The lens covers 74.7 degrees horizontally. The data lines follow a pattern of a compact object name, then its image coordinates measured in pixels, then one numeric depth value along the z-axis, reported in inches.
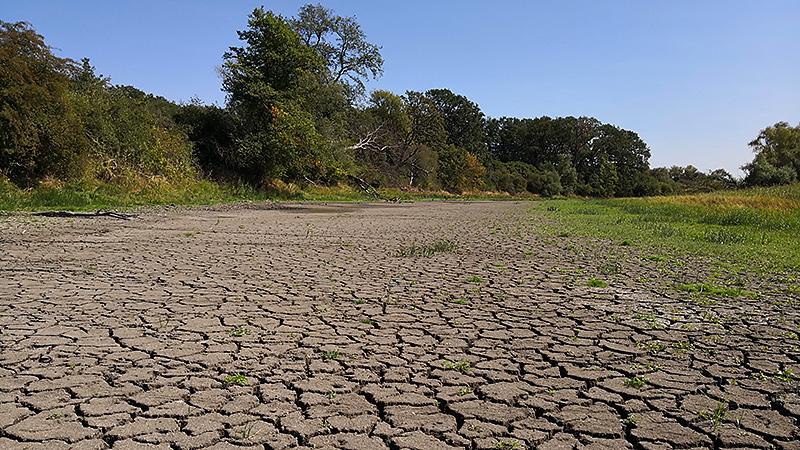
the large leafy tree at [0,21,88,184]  633.6
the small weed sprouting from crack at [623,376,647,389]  120.0
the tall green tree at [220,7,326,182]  1063.0
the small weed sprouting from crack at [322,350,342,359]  138.6
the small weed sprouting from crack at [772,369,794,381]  124.1
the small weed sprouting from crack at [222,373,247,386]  118.6
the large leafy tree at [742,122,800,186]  1699.1
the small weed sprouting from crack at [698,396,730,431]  101.2
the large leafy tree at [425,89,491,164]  3090.6
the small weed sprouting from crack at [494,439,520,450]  92.3
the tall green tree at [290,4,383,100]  1547.7
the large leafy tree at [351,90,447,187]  1914.4
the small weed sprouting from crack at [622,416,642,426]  101.7
